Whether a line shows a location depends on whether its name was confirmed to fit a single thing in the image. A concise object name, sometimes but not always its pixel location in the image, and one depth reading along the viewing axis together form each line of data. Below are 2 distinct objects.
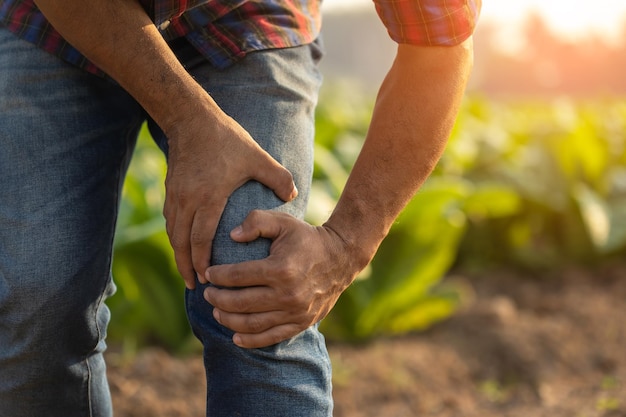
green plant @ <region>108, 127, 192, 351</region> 2.59
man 1.53
